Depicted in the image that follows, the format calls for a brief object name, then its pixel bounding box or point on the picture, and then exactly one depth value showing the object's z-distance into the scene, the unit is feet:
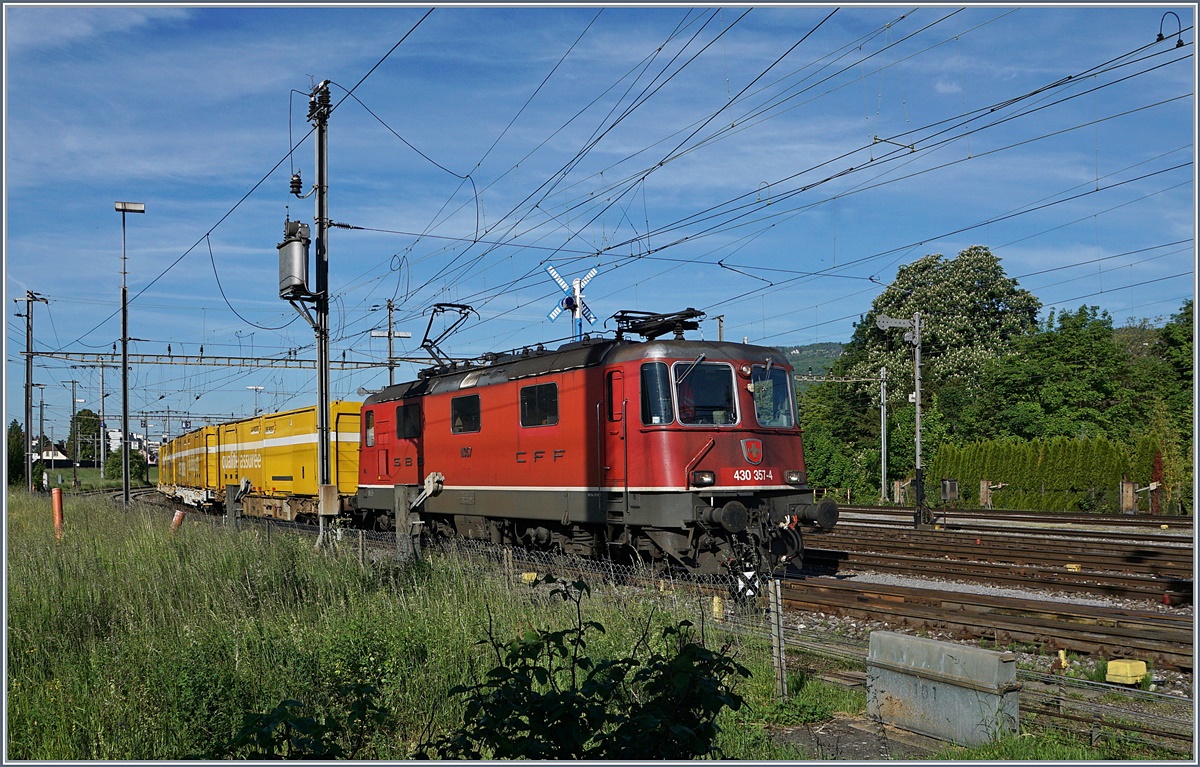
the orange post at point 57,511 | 56.17
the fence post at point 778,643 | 26.45
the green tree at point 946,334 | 169.89
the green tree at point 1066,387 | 142.31
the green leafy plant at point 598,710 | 15.28
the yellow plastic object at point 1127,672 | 27.86
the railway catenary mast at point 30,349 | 129.80
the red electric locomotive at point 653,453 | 43.88
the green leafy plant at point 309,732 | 15.62
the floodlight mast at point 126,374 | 97.66
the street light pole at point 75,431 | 180.29
